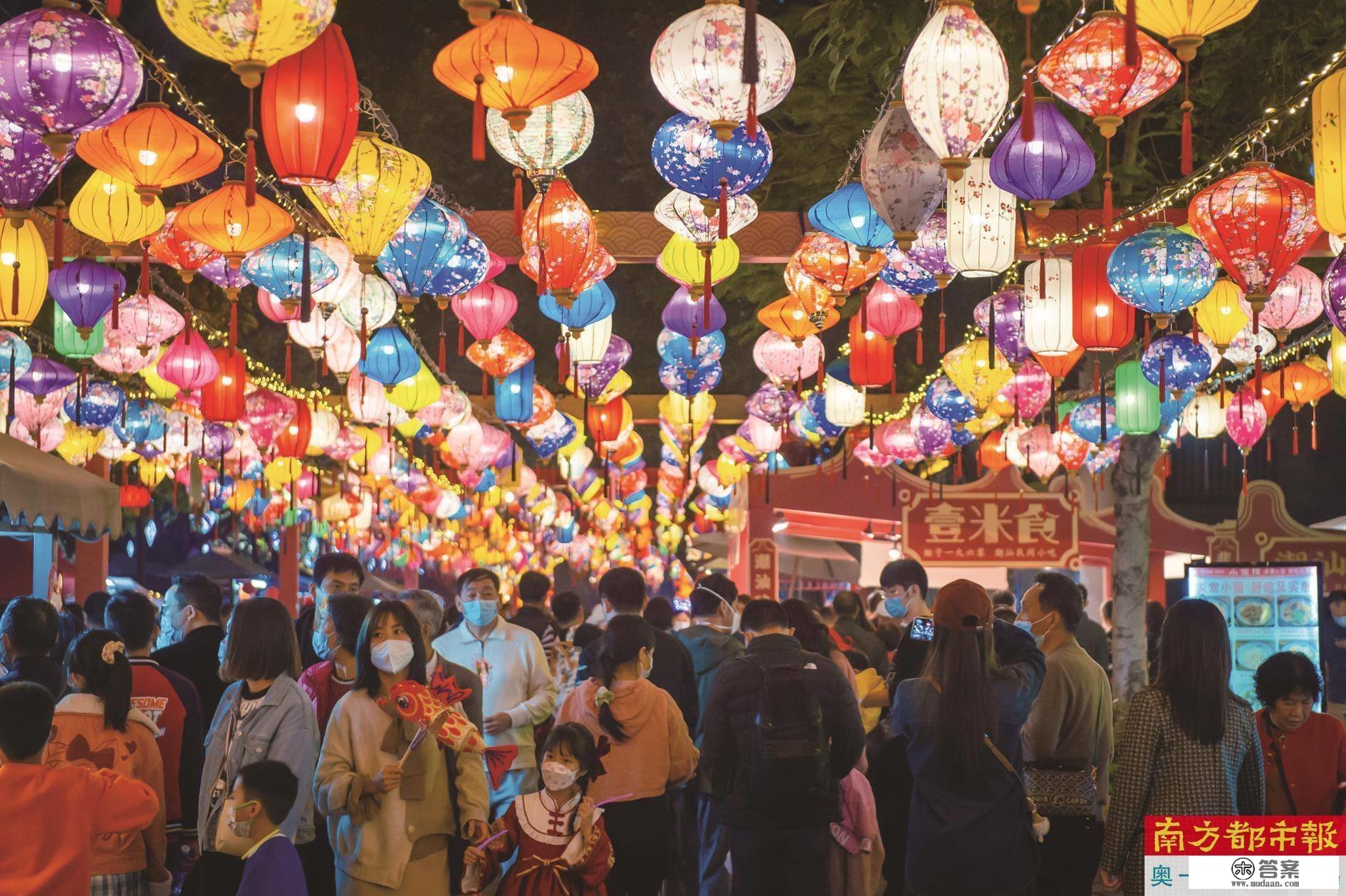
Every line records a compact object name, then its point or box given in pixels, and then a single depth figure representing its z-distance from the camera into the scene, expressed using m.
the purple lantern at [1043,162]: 5.50
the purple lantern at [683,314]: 9.52
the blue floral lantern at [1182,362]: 8.12
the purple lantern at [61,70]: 4.50
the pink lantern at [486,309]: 8.26
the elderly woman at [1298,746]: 5.09
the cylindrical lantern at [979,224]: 6.26
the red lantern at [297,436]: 11.11
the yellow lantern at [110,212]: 6.35
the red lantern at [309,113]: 4.77
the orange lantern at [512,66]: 4.60
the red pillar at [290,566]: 24.33
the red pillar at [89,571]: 15.84
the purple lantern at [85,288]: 7.11
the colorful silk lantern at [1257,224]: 5.75
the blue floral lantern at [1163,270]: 6.48
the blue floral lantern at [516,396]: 10.58
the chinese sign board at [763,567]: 18.98
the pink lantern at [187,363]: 8.56
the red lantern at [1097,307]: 7.29
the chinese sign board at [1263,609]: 10.91
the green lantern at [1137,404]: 8.98
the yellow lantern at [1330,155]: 4.71
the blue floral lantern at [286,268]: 6.82
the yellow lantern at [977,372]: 8.78
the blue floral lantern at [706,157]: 5.70
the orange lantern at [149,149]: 5.31
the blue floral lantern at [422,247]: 6.25
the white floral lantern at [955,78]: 4.70
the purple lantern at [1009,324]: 7.91
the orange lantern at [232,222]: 5.98
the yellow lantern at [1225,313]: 7.92
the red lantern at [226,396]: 9.18
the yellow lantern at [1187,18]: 4.70
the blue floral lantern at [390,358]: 8.57
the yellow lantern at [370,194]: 5.64
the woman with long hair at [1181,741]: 4.48
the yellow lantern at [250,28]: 4.04
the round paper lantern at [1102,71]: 5.12
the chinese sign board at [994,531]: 15.61
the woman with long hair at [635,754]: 5.34
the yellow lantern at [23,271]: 6.50
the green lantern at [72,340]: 8.16
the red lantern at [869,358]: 9.37
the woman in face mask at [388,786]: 4.30
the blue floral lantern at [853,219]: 6.25
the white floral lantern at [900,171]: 5.42
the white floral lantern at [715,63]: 4.93
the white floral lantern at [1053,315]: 7.47
